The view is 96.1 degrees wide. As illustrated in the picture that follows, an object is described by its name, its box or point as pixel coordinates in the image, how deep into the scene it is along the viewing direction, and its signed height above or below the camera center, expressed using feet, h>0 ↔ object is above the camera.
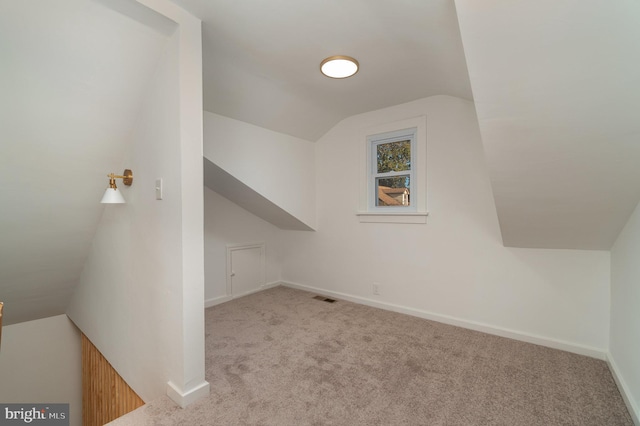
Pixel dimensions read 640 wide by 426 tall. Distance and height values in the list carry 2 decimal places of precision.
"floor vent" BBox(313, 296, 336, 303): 11.19 -3.46
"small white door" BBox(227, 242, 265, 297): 11.70 -2.36
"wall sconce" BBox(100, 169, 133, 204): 5.95 +0.40
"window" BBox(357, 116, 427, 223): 9.43 +1.35
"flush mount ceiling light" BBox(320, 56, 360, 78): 6.58 +3.46
